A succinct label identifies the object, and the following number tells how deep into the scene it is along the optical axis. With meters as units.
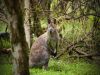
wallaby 14.02
